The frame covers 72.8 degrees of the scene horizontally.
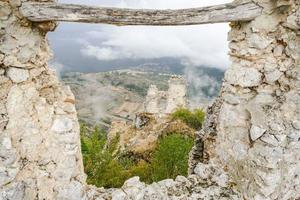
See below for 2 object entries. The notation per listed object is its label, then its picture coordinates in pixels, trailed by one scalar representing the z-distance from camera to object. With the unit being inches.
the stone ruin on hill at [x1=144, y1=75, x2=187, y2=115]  681.1
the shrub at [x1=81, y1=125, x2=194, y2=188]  205.1
